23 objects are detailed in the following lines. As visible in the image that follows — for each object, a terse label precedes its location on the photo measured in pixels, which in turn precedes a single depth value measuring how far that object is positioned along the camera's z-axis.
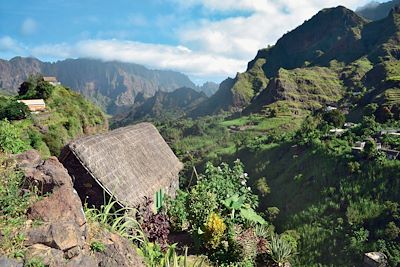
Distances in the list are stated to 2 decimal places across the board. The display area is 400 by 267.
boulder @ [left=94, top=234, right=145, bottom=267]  4.24
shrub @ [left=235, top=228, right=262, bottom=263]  6.62
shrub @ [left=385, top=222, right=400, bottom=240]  31.42
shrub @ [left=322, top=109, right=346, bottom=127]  58.56
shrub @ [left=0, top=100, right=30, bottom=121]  28.24
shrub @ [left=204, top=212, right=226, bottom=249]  6.89
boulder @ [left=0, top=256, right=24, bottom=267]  3.29
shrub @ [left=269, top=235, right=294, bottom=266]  7.20
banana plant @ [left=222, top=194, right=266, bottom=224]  7.90
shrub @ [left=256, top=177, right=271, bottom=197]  47.71
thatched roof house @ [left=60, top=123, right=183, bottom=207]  8.12
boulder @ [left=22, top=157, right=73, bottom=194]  4.40
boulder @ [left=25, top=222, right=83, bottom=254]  3.76
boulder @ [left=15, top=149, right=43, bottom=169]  4.75
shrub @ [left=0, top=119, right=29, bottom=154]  5.65
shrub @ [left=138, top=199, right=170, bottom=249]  6.95
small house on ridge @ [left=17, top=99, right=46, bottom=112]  32.65
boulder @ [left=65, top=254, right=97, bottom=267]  3.78
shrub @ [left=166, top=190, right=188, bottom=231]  8.65
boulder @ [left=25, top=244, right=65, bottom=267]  3.52
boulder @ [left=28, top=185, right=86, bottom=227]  4.08
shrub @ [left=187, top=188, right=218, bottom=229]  7.63
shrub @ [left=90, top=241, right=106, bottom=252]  4.27
